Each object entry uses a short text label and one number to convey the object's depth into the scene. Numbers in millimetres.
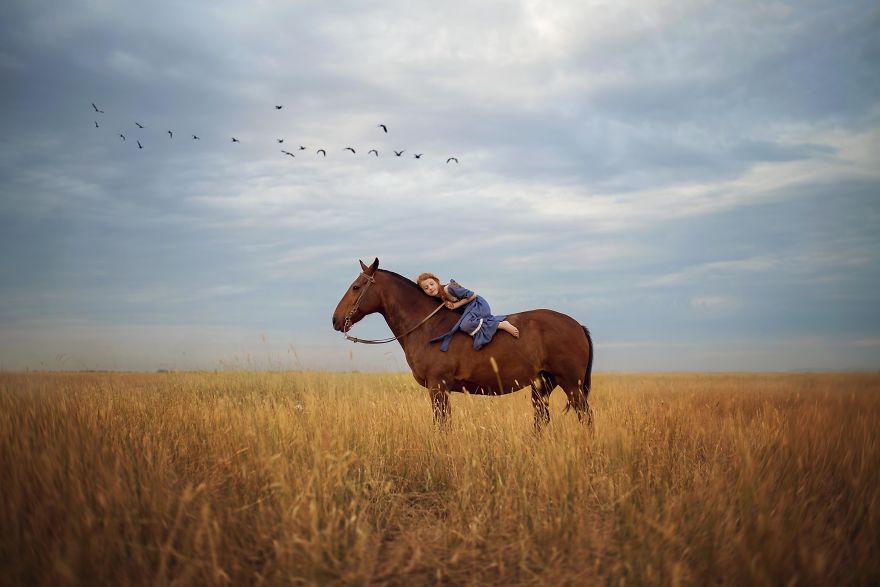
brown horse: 8031
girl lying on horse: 7992
